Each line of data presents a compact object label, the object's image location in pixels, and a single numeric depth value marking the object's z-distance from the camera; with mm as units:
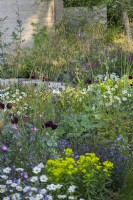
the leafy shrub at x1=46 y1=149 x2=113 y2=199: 3346
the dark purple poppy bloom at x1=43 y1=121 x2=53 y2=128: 3815
